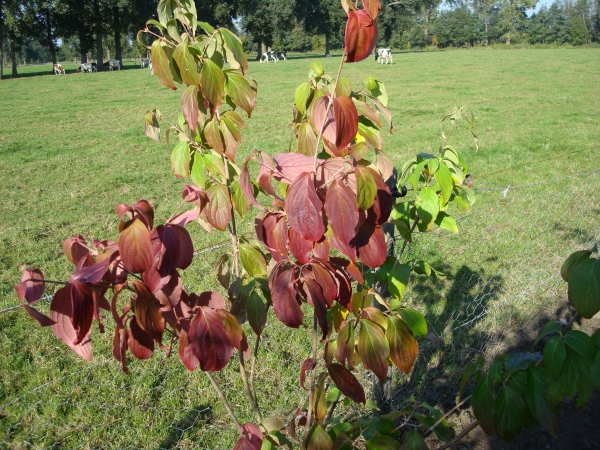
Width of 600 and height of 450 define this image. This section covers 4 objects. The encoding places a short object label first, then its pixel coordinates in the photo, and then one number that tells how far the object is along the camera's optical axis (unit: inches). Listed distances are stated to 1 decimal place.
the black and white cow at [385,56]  1214.3
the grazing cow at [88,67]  1381.6
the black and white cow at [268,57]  1472.7
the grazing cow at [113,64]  1430.9
